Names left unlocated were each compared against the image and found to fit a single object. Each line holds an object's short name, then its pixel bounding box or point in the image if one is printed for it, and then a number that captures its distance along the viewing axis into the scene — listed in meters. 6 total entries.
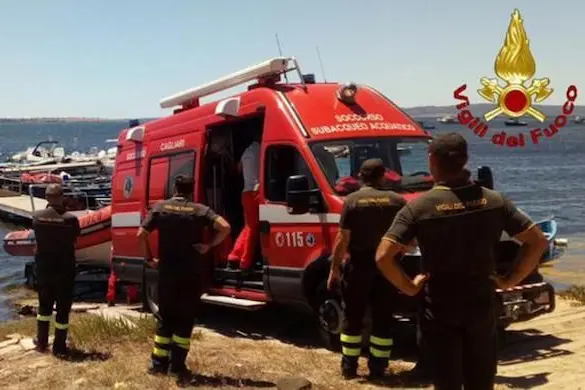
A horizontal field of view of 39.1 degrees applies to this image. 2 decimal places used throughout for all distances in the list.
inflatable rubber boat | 13.95
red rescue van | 7.73
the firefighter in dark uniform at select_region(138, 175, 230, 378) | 6.83
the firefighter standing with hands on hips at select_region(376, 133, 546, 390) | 4.18
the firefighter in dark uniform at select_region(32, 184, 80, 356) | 8.16
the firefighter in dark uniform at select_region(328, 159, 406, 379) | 6.53
